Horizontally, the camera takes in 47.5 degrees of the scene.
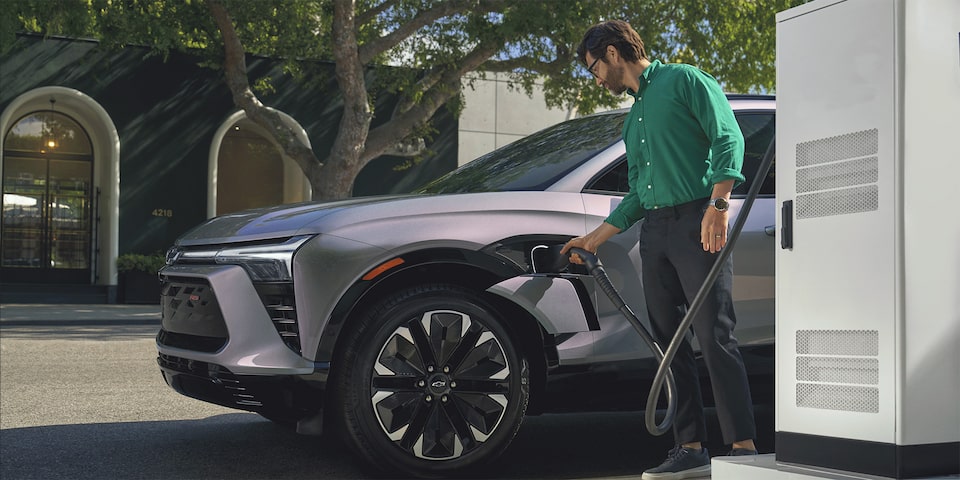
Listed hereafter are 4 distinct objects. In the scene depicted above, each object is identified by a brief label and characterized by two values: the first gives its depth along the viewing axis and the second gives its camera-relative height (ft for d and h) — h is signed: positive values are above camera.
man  13.34 +0.71
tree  61.57 +13.57
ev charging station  7.30 +0.12
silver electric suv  14.80 -0.85
